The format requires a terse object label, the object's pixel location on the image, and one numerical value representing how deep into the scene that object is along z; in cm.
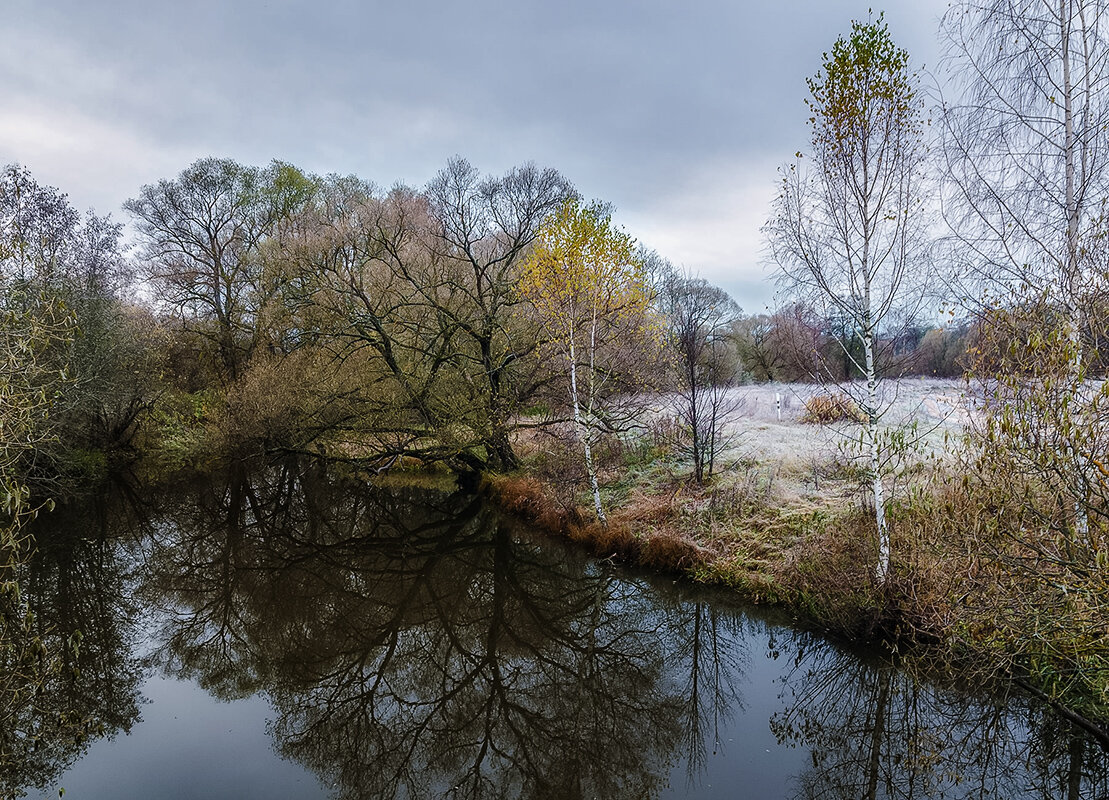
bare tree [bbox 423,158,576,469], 1360
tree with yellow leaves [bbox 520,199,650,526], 1030
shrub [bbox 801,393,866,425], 1482
